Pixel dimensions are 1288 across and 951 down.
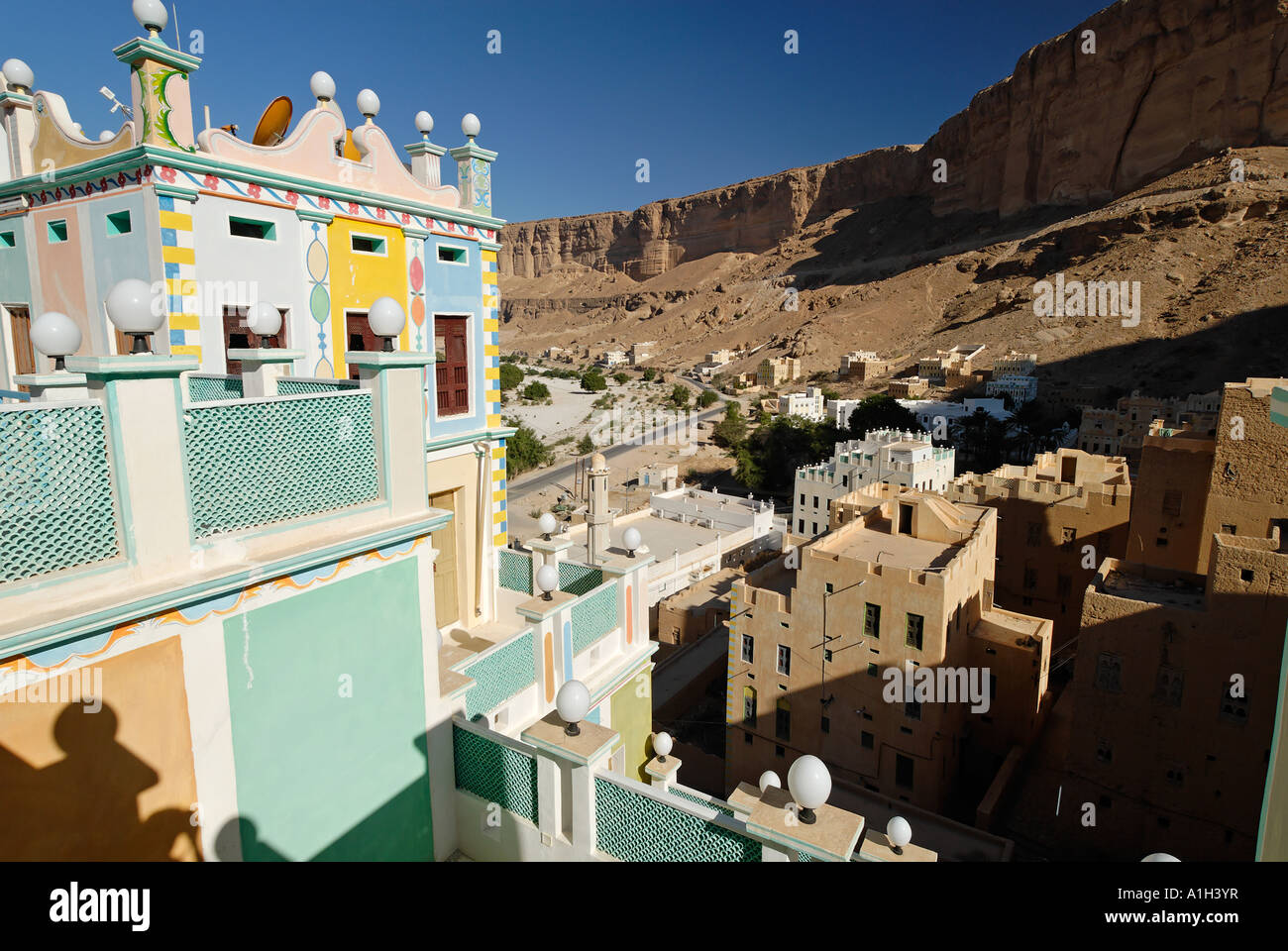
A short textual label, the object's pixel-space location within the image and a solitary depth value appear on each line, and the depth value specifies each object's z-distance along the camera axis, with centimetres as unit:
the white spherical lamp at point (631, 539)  842
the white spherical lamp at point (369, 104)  718
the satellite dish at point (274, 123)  752
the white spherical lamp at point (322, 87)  674
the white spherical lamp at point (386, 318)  427
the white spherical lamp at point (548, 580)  692
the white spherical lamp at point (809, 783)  355
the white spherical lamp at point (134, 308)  321
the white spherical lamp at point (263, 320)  515
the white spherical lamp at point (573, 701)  453
